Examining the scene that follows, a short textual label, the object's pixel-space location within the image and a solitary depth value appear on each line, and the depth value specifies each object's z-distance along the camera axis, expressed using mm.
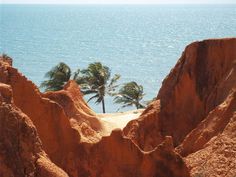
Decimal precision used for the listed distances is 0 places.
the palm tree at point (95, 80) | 49625
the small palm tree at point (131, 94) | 50656
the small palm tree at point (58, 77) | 48072
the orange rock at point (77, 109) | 26172
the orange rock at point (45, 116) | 19984
